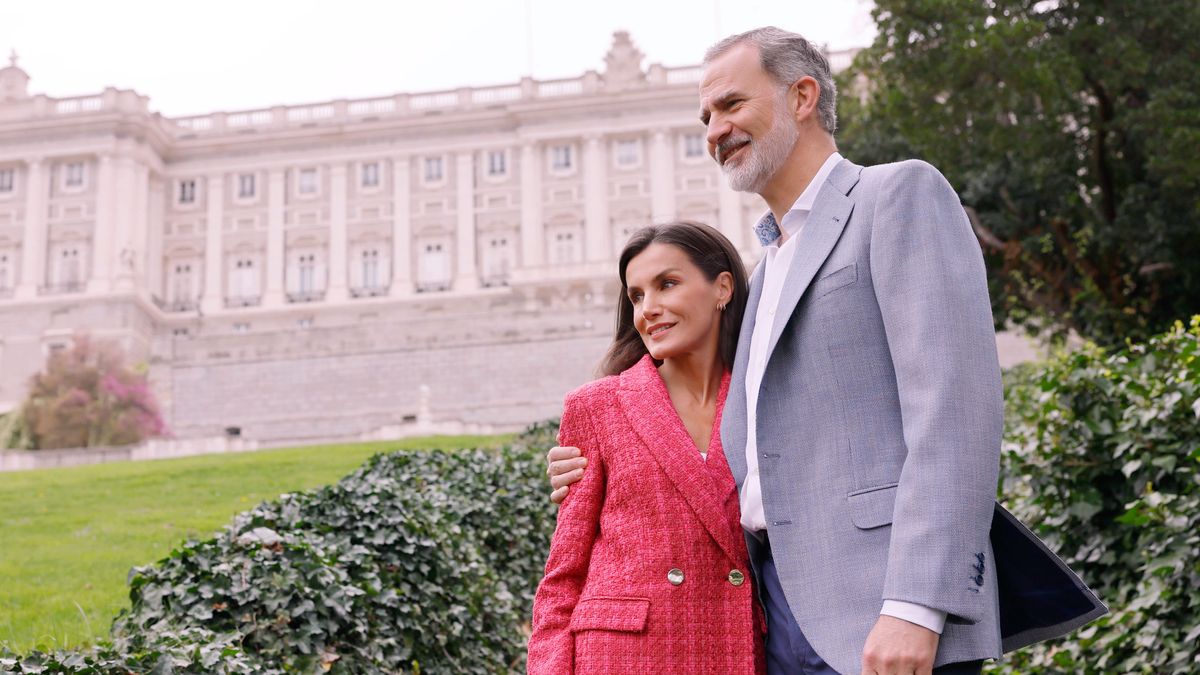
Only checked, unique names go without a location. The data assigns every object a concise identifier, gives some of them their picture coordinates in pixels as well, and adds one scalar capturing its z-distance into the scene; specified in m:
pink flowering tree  29.56
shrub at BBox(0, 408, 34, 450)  29.64
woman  2.39
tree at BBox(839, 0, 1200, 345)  13.61
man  2.07
